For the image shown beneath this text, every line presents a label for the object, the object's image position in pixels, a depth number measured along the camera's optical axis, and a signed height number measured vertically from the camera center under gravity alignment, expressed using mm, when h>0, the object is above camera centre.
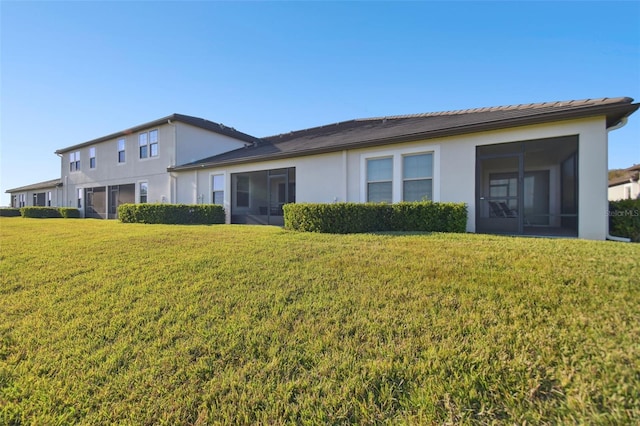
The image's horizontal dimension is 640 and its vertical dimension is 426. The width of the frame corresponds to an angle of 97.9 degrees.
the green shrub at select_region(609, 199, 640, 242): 6984 -310
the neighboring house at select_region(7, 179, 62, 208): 25531 +1339
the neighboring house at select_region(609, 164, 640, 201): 18797 +1710
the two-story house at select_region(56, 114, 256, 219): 16641 +3307
